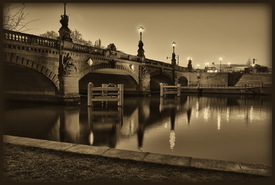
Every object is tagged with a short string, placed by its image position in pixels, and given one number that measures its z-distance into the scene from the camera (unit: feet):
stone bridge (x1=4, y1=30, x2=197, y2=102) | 45.32
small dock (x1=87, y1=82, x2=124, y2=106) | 46.68
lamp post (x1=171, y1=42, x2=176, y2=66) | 124.72
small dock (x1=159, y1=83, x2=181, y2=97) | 78.88
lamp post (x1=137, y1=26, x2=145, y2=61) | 94.64
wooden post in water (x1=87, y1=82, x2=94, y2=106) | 46.83
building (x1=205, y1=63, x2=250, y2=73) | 344.45
